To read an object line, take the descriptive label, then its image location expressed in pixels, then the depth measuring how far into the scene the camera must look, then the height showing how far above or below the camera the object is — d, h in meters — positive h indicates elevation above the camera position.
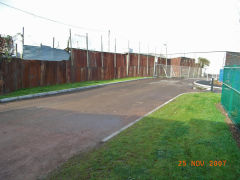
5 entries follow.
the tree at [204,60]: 51.61 +4.00
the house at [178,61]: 30.23 +2.35
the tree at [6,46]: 10.73 +1.50
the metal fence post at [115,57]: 21.71 +1.89
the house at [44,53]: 14.02 +1.53
